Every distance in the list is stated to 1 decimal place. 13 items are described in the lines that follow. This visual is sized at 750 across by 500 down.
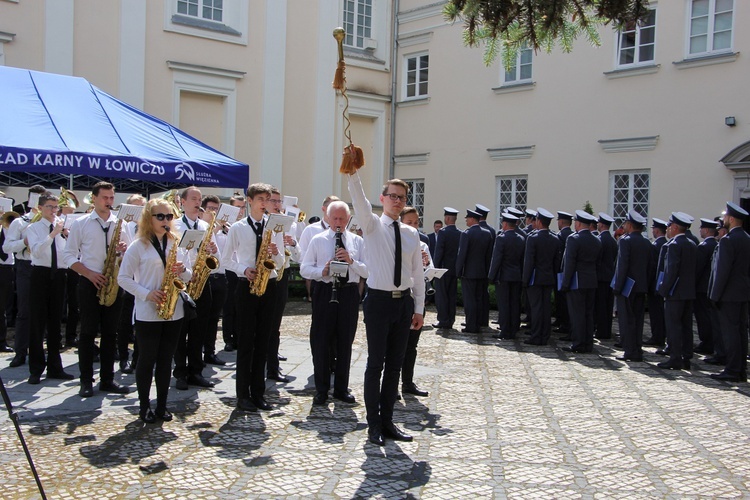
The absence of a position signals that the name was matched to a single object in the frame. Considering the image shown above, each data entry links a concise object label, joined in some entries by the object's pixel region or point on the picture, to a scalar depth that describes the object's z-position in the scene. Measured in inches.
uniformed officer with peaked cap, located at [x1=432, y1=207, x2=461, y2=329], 520.4
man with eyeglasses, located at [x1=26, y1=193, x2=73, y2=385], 307.4
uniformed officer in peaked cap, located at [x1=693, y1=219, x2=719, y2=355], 435.5
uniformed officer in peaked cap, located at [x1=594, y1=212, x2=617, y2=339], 497.7
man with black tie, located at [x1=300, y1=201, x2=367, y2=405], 285.7
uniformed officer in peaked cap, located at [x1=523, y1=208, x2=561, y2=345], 464.4
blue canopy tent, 310.0
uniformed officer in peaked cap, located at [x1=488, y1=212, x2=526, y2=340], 484.1
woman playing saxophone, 244.2
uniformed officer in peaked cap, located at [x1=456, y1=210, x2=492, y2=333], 508.7
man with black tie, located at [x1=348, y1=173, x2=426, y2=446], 233.4
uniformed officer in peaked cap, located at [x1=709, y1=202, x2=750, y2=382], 362.3
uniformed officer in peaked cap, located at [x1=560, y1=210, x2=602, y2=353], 438.9
